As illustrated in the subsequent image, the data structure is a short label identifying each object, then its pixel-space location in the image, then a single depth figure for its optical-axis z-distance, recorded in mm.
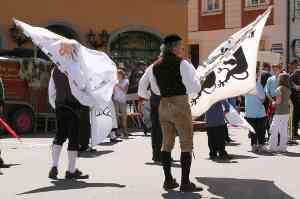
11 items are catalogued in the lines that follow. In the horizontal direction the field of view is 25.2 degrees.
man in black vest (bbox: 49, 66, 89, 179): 8789
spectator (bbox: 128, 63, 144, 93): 18906
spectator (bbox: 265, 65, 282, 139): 12562
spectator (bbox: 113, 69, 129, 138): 15688
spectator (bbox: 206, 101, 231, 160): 11141
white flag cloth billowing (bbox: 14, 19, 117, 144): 8844
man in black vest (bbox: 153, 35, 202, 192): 7809
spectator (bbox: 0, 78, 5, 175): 10273
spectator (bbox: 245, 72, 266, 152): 12039
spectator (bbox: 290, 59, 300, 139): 14539
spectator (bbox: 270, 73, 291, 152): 12055
